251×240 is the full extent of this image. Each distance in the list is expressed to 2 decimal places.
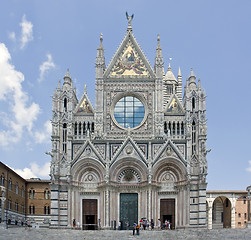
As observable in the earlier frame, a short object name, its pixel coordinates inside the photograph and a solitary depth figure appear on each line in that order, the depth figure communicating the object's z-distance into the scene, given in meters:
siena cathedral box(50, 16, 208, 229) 32.35
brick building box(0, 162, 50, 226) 35.89
